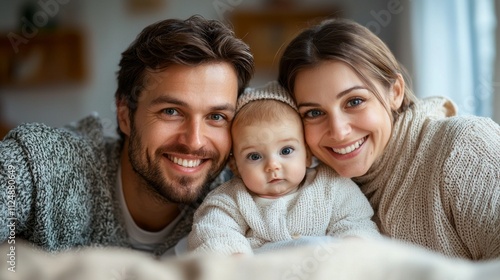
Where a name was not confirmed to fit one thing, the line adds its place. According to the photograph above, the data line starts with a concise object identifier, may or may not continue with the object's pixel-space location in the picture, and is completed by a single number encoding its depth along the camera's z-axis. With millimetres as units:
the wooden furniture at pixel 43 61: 4184
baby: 1333
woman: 1258
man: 1408
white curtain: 2750
